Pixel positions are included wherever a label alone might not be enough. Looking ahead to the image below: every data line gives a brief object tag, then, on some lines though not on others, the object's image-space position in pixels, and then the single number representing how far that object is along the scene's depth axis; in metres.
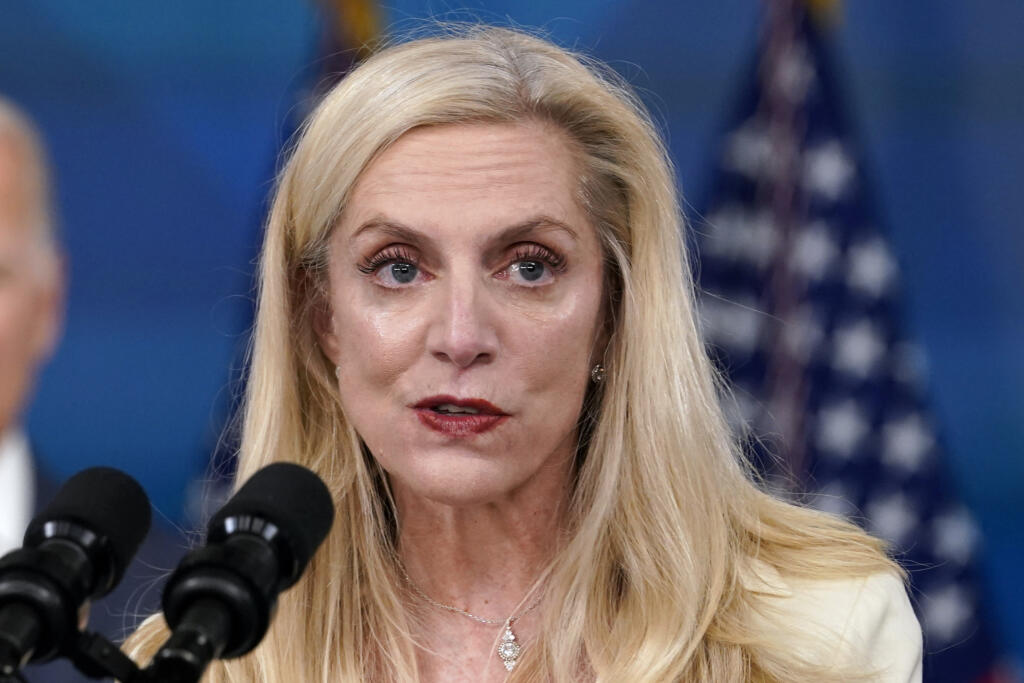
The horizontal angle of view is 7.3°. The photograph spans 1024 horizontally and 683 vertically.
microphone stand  3.55
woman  3.86
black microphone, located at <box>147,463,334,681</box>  3.55
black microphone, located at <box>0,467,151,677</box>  3.56
